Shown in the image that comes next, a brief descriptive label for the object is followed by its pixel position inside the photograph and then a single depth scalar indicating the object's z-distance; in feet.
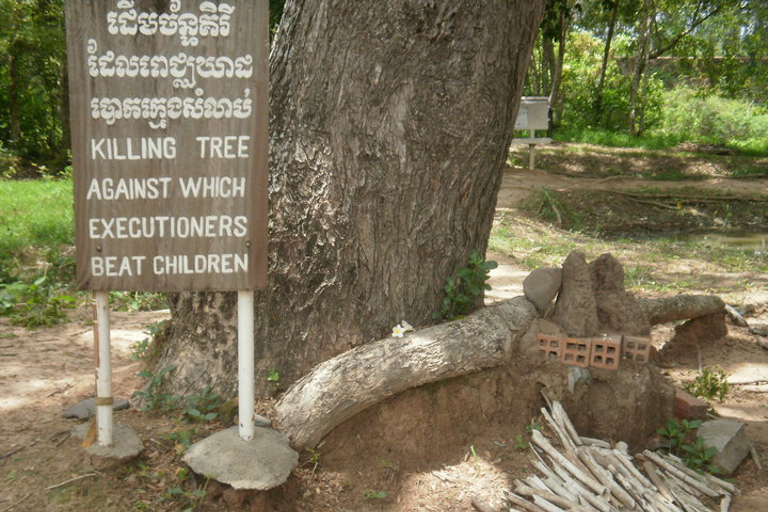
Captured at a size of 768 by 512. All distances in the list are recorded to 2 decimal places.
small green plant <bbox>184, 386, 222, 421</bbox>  11.43
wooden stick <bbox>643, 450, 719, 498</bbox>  11.75
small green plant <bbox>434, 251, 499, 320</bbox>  12.46
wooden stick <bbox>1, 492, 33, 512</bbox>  9.25
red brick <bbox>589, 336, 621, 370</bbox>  12.72
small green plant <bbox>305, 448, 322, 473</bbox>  11.03
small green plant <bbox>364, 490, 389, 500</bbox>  10.96
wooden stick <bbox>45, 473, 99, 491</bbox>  9.61
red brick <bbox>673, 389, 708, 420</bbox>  13.76
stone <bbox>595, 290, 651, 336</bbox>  13.74
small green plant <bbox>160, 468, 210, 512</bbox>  9.71
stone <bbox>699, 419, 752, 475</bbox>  12.64
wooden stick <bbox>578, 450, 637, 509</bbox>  10.65
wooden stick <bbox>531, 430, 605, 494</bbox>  10.77
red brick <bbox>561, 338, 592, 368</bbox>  12.68
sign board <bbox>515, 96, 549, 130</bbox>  48.88
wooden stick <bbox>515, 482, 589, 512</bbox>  10.29
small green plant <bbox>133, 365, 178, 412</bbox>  11.89
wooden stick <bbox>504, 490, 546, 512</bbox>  10.50
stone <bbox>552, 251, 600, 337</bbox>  13.02
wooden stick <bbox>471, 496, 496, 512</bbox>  10.65
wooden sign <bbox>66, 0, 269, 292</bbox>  9.30
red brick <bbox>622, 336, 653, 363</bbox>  13.08
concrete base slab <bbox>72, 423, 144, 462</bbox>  9.98
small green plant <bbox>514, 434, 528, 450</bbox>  11.94
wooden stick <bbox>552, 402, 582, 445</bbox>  11.93
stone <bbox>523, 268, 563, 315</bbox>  13.52
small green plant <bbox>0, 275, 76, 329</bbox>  17.35
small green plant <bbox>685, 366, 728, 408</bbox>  15.60
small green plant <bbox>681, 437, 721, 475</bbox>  12.62
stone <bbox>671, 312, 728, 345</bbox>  18.28
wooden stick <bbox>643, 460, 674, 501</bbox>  11.14
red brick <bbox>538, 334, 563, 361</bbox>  12.67
